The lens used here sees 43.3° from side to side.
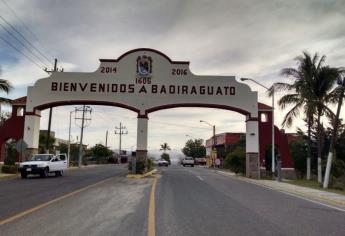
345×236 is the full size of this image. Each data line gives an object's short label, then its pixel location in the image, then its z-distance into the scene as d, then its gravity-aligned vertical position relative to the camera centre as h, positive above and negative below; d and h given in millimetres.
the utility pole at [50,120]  46531 +4710
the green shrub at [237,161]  40625 +743
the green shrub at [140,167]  34656 -31
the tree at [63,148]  82938 +3249
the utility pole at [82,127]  61288 +5827
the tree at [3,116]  66431 +7353
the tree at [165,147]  192000 +8847
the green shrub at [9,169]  33656 -448
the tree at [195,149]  139375 +6281
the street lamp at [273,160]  35831 +819
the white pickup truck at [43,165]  29672 -88
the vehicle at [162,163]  81406 +771
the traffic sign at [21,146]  32969 +1333
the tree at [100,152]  92644 +2894
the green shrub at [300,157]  51500 +1602
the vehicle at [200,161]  109450 +1801
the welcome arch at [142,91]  36562 +6377
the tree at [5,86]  35625 +6293
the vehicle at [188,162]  84400 +1120
